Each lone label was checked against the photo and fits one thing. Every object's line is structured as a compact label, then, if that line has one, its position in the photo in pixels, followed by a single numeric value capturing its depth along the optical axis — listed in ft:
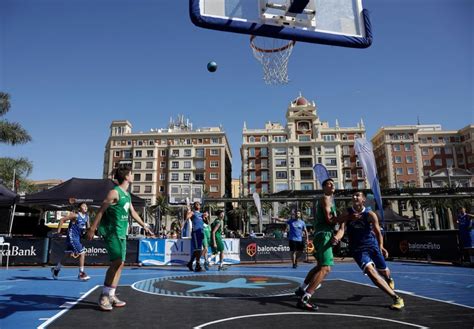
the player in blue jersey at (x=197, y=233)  36.91
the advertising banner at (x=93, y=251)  47.60
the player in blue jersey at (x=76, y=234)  29.91
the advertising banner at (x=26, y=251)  46.03
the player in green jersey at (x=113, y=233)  17.28
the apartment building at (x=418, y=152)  265.95
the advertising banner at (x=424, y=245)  46.16
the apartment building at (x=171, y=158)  253.85
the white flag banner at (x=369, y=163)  40.70
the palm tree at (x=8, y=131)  85.25
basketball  45.62
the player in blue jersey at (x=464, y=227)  41.06
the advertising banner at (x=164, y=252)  48.57
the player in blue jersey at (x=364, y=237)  18.79
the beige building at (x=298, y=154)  249.75
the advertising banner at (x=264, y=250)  52.34
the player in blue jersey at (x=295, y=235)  39.78
